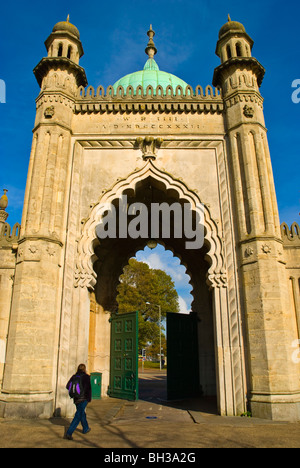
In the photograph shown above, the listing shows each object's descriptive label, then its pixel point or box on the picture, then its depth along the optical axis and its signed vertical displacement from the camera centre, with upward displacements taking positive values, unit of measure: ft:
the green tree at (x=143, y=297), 122.11 +18.03
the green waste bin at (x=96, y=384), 42.93 -3.92
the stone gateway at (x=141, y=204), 30.17 +12.05
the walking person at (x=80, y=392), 21.98 -2.50
